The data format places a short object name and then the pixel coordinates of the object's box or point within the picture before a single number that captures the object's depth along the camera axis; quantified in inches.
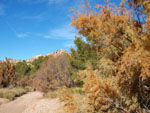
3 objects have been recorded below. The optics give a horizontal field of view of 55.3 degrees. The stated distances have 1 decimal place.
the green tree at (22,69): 1393.9
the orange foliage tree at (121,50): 143.0
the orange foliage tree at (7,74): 924.1
